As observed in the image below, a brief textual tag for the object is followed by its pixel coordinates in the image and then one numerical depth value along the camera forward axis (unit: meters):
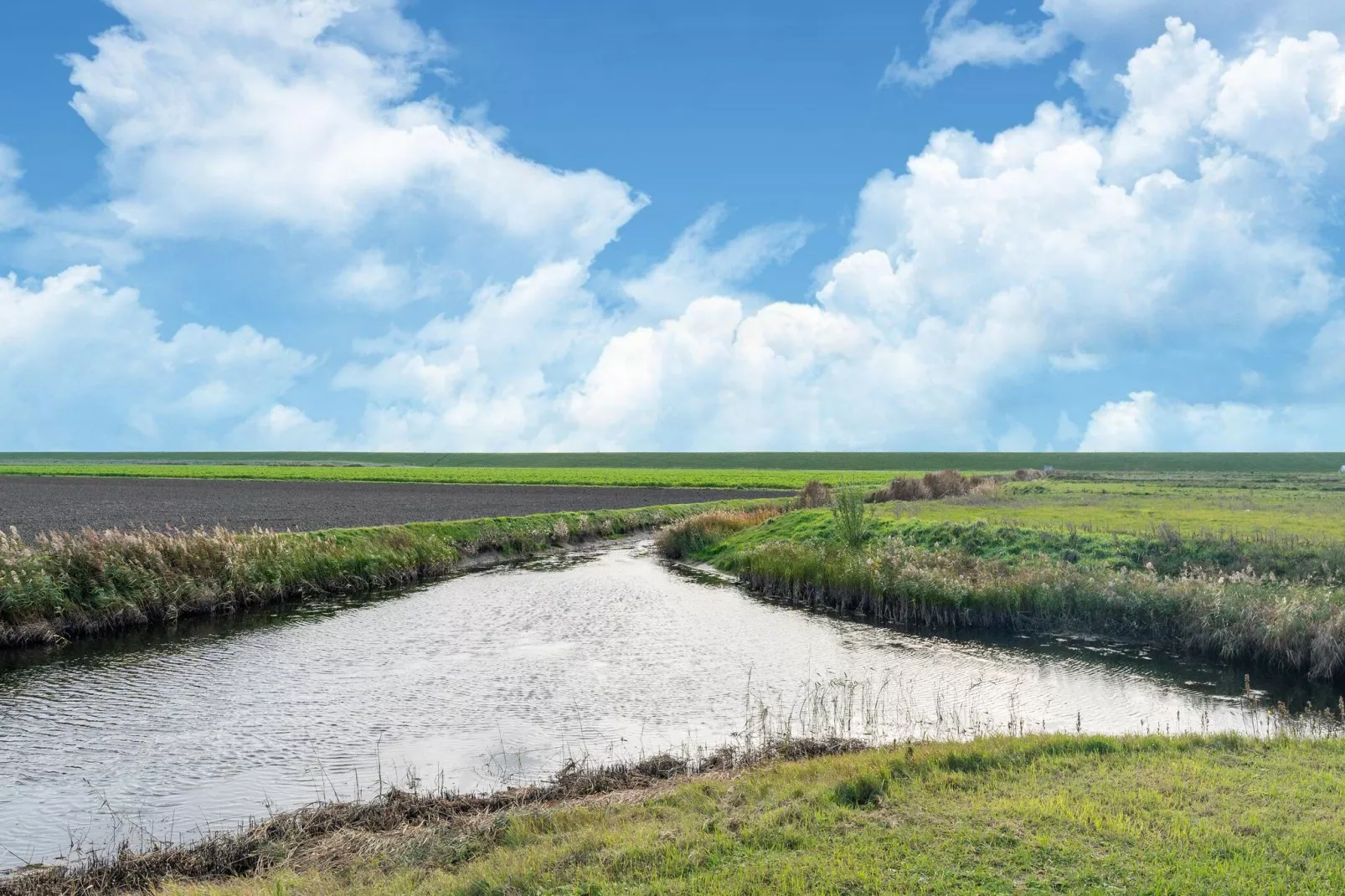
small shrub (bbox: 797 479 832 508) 45.75
